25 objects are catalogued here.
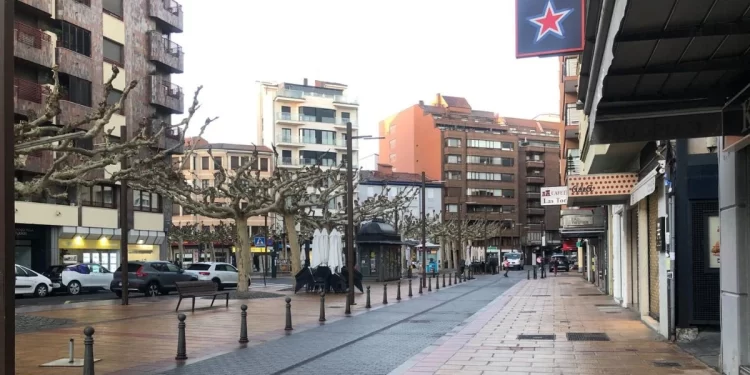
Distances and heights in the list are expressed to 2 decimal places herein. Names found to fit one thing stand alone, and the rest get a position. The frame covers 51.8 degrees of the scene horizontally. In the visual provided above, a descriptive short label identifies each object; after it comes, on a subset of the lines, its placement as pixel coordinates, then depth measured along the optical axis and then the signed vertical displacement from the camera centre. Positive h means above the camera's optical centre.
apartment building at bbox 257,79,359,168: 104.12 +13.15
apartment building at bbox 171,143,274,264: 96.69 +6.01
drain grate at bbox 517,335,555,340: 15.88 -2.58
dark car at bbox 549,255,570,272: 79.75 -5.34
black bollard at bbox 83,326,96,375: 9.46 -1.69
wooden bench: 23.36 -2.24
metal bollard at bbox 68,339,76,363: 12.46 -2.19
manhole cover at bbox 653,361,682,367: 11.71 -2.33
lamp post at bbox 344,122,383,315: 25.41 -0.07
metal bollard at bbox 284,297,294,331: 17.80 -2.46
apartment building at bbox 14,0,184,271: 42.41 +8.05
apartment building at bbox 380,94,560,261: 116.06 +8.10
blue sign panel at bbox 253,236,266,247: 44.75 -1.51
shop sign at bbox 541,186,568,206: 27.42 +0.60
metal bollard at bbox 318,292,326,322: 19.98 -2.53
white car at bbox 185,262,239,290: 39.88 -2.94
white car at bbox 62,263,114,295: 36.88 -2.91
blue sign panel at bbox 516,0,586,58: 10.68 +2.61
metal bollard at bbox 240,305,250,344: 15.28 -2.25
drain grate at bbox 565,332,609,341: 15.64 -2.58
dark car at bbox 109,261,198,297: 33.91 -2.73
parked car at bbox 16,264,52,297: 33.53 -2.87
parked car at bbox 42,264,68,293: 36.40 -2.79
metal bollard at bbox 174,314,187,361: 13.05 -2.24
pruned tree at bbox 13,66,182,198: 14.98 +1.48
